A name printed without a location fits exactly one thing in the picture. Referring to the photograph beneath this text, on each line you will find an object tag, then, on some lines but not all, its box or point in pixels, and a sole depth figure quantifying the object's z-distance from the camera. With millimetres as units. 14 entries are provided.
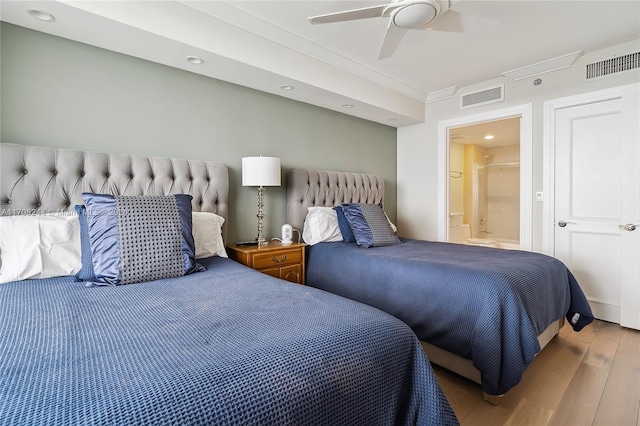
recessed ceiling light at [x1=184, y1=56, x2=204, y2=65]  2314
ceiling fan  1759
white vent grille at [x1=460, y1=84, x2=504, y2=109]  3547
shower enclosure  6680
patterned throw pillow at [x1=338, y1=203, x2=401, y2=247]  2887
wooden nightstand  2541
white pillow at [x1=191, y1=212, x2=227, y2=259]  2146
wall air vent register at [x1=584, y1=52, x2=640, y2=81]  2757
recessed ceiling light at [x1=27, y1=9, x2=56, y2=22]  1772
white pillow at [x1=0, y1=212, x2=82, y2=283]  1543
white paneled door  2777
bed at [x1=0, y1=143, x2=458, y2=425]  661
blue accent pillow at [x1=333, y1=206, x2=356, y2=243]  3070
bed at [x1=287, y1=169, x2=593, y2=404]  1697
